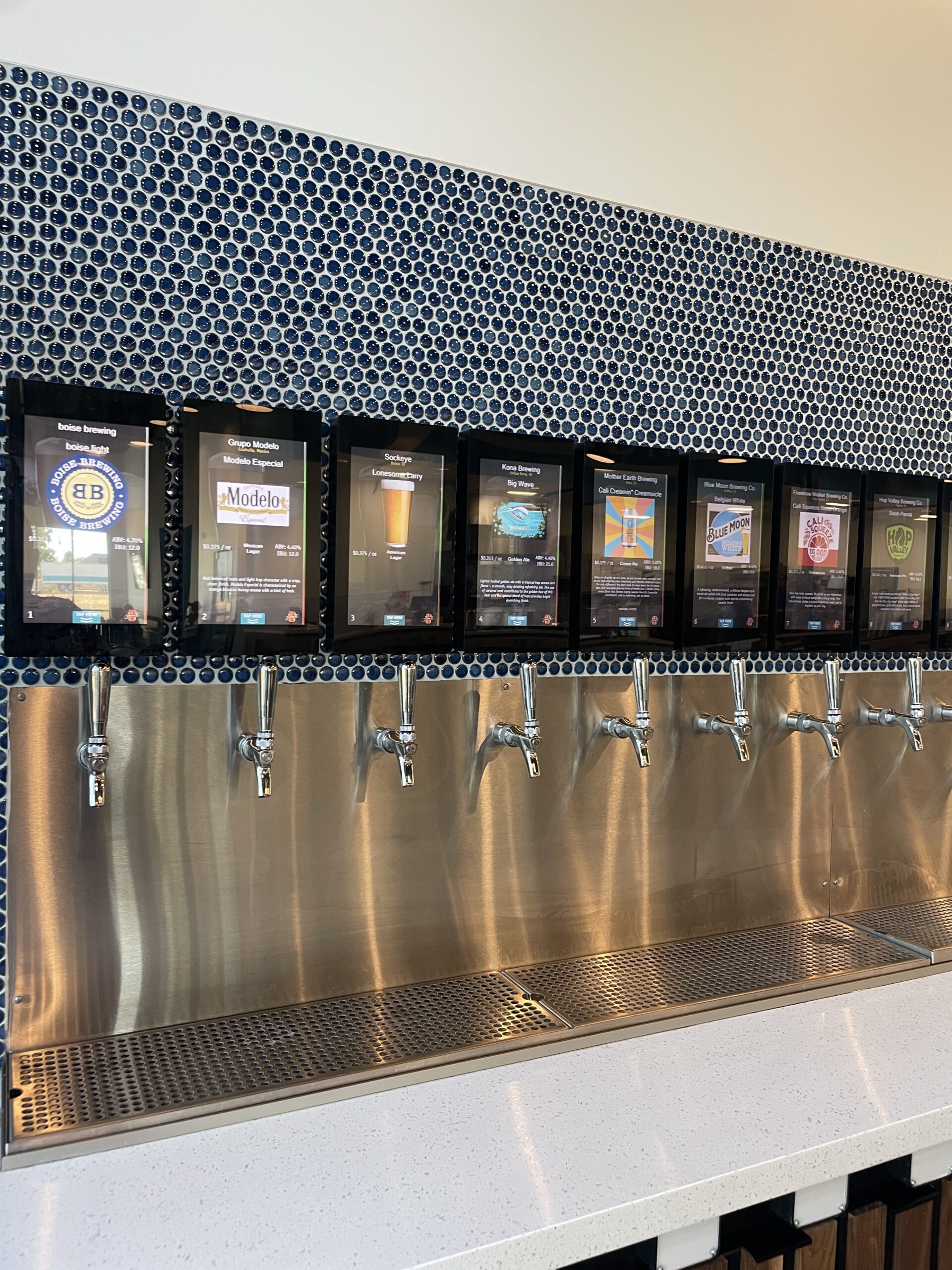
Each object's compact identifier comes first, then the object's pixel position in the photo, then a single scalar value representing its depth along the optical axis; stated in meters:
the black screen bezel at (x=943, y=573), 2.38
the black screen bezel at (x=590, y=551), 1.95
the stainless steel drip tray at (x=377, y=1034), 1.40
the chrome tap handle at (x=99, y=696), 1.48
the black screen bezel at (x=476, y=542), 1.84
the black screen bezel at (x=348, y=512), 1.72
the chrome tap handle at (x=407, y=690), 1.74
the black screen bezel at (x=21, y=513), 1.47
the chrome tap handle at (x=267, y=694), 1.62
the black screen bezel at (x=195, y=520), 1.60
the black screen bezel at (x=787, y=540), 2.17
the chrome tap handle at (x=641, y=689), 1.93
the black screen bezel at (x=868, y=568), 2.28
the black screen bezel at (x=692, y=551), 2.06
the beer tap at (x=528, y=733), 1.84
